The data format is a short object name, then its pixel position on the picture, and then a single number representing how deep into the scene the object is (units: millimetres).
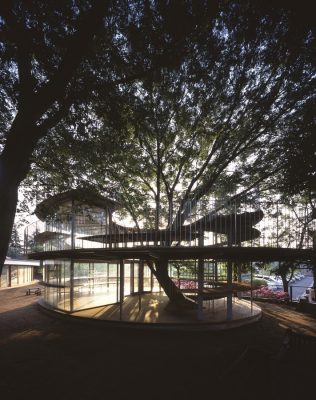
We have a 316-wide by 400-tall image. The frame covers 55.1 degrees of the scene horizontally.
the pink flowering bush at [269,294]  18916
